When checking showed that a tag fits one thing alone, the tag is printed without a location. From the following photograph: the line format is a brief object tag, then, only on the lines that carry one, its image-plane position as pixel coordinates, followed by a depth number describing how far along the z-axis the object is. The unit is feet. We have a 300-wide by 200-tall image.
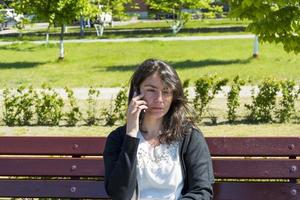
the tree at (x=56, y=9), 67.15
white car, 78.95
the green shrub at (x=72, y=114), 34.11
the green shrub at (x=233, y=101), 33.78
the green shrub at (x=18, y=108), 34.32
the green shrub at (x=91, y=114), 34.47
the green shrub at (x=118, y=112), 33.45
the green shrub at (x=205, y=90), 34.24
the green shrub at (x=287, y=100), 33.58
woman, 10.84
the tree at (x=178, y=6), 96.63
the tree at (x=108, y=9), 98.58
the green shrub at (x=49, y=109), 34.04
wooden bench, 12.62
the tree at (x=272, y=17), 19.24
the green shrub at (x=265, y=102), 33.65
